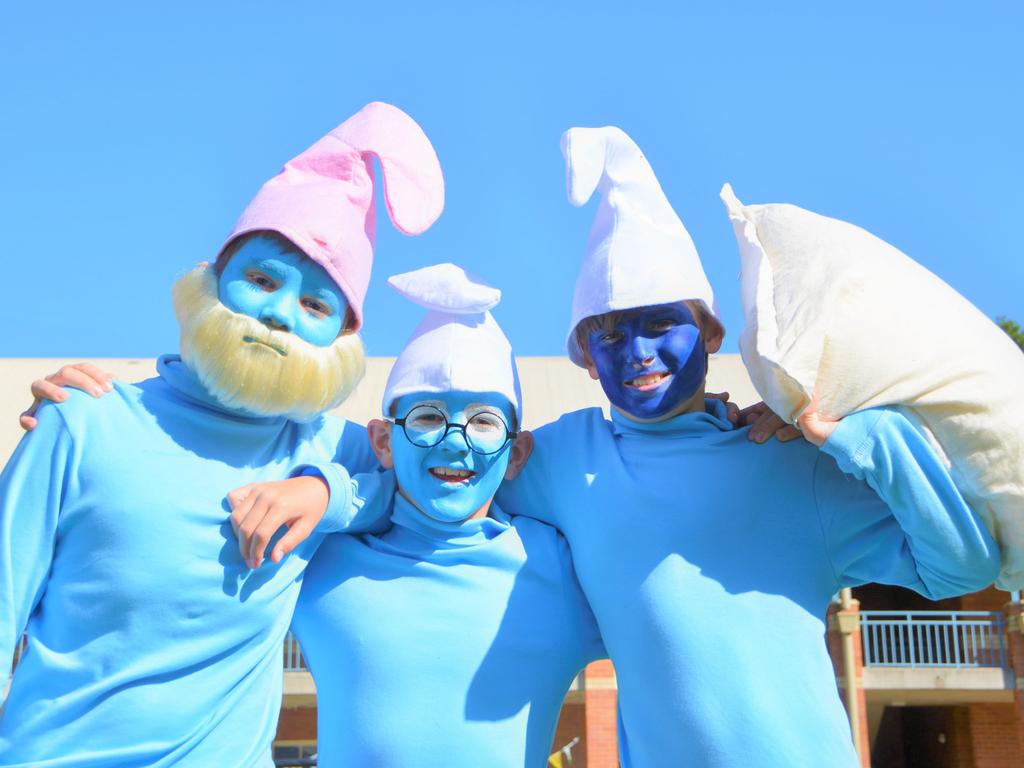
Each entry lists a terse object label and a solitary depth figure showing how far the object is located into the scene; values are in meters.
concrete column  14.22
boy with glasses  3.78
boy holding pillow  3.52
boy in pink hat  3.48
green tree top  24.36
